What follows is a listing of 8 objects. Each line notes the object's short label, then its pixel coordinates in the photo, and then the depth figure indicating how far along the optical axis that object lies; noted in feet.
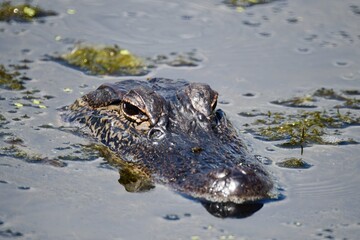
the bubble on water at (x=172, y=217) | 26.14
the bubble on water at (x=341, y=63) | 41.98
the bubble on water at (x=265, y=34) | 44.98
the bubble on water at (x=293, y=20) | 46.69
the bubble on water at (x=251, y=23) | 46.24
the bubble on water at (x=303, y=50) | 43.29
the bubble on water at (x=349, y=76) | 40.81
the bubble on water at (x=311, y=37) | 44.75
